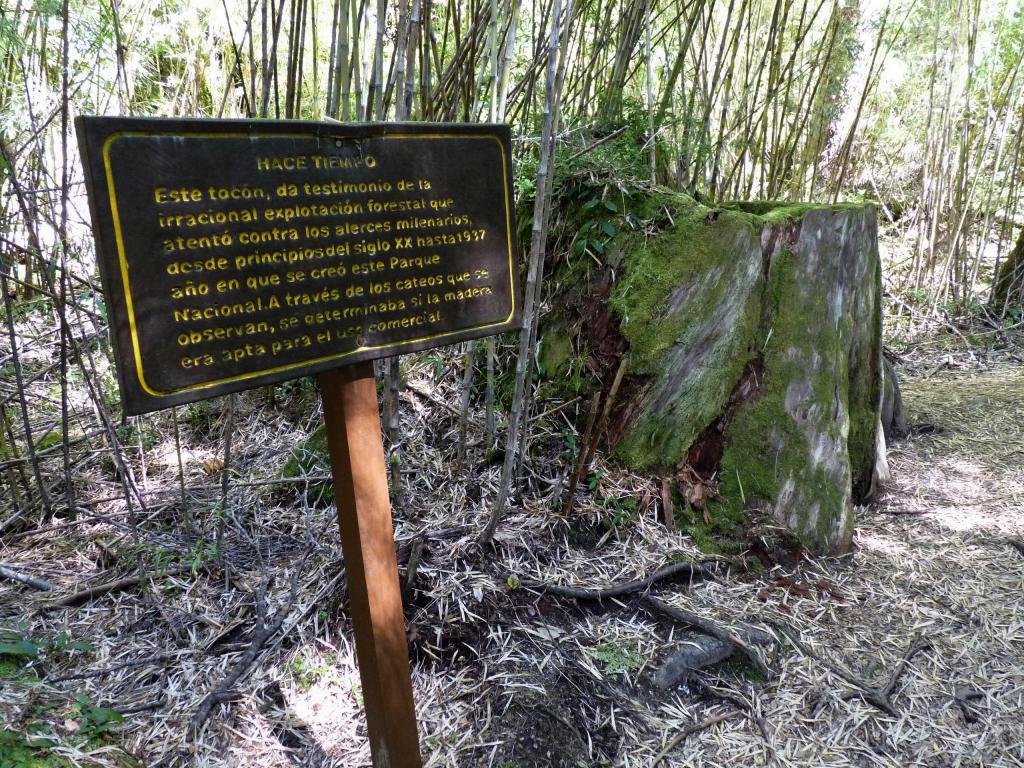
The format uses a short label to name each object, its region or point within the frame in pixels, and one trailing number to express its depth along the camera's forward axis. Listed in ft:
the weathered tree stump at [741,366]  8.02
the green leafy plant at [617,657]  6.19
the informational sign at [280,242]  3.23
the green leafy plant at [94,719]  5.05
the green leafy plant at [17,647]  5.56
